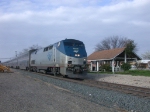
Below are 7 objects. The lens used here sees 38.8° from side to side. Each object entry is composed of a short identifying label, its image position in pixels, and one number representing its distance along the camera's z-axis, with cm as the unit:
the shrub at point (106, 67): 3889
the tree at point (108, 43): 9438
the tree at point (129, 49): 4203
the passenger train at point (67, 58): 2000
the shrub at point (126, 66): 3523
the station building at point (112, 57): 4183
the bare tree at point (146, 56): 7067
